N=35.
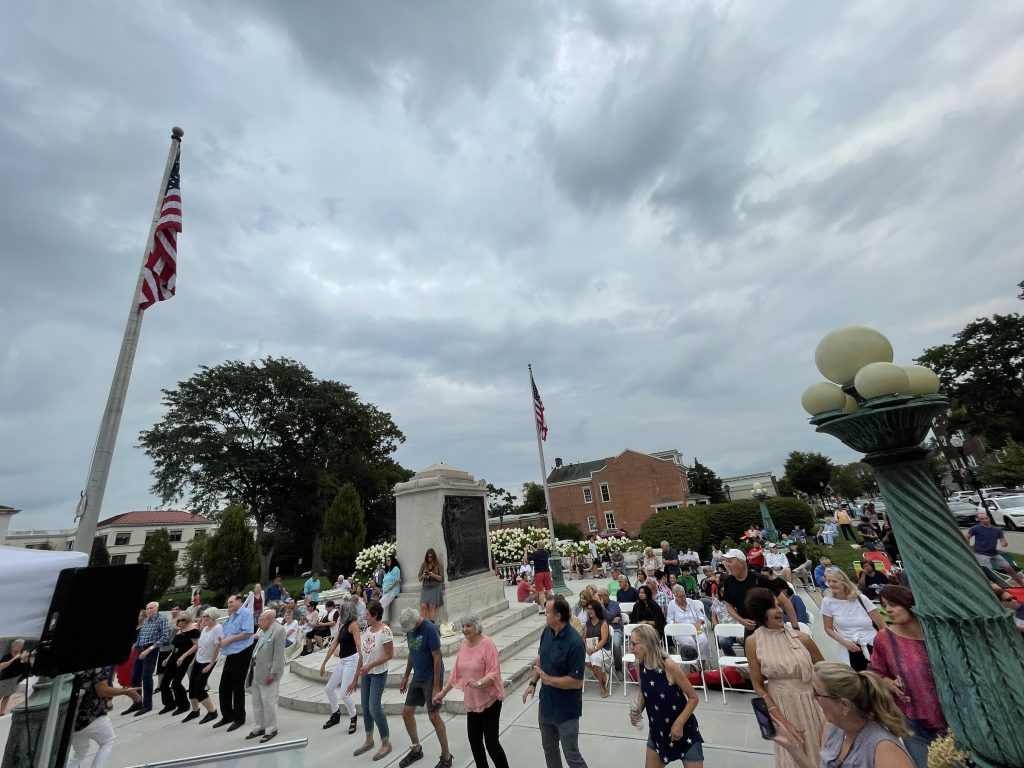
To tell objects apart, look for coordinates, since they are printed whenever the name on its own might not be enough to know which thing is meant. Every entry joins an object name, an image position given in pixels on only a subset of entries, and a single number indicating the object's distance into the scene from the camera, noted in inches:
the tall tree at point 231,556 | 1067.9
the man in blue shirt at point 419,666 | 196.9
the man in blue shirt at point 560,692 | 150.6
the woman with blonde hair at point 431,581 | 351.3
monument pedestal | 385.7
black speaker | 122.4
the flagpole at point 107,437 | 220.1
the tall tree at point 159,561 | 1256.8
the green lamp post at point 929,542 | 94.3
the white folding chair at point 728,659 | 251.8
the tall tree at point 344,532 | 1119.6
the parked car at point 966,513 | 995.3
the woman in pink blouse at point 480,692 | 166.7
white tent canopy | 123.8
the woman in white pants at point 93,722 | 190.7
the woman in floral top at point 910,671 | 119.1
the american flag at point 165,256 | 269.6
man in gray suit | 241.8
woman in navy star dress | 133.6
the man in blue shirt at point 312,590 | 638.2
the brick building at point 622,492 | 1893.5
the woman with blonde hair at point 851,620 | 204.7
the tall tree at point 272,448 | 1284.4
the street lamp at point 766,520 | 969.3
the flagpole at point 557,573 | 550.0
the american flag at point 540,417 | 627.1
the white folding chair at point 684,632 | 279.0
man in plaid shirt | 325.4
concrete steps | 276.1
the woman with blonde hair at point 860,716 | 93.9
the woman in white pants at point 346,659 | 242.8
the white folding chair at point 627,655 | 266.0
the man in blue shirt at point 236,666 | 269.0
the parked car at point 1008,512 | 866.1
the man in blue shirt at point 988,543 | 367.6
